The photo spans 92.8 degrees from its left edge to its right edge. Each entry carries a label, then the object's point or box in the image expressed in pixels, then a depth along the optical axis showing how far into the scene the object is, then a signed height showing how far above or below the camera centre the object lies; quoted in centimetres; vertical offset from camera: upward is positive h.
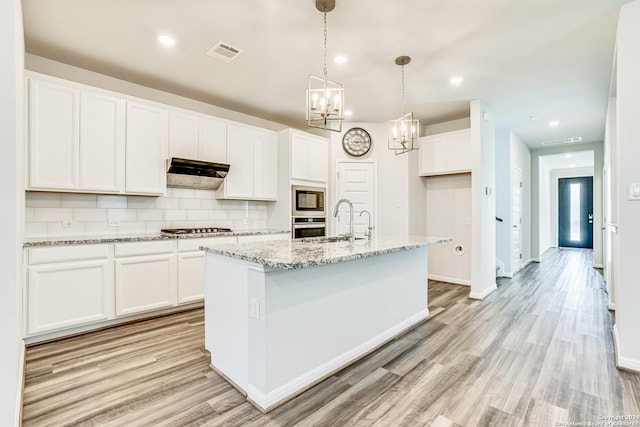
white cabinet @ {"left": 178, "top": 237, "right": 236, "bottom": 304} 349 -63
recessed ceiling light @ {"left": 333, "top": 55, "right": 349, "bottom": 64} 305 +158
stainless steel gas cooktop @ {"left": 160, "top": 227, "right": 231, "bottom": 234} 370 -18
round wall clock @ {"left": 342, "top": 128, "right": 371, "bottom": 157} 524 +126
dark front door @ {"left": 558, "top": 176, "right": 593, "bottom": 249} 931 +5
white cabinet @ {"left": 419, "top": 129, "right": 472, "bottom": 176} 475 +99
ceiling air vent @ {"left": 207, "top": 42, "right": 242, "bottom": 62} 286 +160
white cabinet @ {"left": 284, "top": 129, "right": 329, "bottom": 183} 464 +94
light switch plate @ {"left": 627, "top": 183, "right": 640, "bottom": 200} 221 +16
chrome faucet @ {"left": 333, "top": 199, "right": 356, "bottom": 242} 276 -14
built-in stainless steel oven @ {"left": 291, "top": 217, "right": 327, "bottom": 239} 466 -18
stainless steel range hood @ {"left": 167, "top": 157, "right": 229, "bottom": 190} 355 +52
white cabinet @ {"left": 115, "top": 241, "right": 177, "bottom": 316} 308 -64
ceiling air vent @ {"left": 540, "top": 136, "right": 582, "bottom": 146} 625 +154
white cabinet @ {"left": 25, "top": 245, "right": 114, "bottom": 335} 262 -64
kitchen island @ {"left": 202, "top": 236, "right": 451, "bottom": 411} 182 -67
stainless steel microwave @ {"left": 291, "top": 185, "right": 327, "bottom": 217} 465 +22
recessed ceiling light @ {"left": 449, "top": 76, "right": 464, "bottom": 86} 351 +158
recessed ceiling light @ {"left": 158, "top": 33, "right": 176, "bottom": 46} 270 +159
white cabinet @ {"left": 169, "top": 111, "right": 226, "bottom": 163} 367 +99
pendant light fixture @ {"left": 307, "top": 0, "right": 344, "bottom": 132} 233 +88
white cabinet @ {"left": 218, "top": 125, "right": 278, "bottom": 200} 421 +74
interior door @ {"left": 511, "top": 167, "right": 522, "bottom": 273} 571 -10
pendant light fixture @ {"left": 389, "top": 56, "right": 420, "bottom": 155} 308 +89
